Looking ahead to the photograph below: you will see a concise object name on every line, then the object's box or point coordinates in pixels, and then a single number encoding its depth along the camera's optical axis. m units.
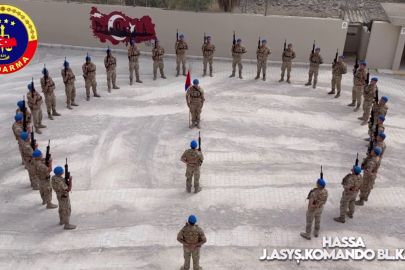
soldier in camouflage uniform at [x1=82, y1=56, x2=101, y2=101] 16.44
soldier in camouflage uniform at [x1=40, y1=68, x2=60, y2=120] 15.08
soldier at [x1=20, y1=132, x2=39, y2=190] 12.05
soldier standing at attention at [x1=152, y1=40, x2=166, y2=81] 17.98
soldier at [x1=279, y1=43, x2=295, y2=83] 17.89
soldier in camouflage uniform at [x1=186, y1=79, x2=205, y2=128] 14.87
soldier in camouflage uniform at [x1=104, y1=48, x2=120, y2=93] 16.98
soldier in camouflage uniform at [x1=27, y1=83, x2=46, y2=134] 14.57
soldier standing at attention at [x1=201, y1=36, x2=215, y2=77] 18.23
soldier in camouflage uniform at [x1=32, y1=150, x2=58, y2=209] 11.46
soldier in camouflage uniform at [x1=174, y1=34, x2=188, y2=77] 18.22
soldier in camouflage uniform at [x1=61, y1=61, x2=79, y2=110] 15.86
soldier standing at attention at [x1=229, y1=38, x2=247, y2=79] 18.20
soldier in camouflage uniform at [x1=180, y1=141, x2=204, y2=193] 11.98
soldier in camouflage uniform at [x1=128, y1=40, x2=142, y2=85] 17.67
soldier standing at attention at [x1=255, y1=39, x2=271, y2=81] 18.16
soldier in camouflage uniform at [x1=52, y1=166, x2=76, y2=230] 10.85
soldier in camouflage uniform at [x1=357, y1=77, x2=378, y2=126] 15.24
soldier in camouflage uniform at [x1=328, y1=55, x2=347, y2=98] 16.92
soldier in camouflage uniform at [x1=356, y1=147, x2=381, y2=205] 11.82
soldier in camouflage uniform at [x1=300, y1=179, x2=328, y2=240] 10.71
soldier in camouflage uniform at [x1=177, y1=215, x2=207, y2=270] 9.59
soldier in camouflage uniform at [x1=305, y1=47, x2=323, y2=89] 17.48
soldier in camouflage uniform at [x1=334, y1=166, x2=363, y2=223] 11.19
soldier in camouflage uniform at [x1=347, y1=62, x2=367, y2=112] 16.05
